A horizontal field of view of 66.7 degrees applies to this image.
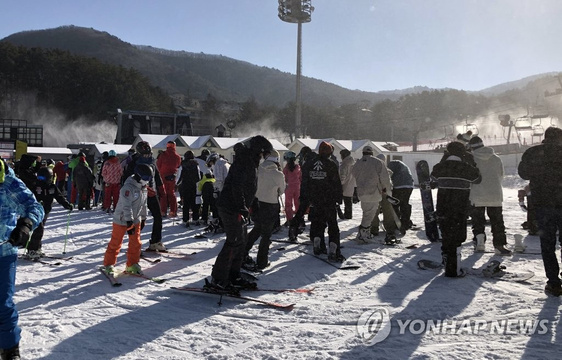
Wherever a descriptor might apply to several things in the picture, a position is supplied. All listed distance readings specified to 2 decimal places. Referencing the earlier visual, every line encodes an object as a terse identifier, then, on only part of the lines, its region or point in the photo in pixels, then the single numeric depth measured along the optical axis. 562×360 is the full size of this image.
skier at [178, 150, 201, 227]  9.66
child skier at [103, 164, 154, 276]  5.26
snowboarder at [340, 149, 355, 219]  9.60
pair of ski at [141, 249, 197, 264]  6.48
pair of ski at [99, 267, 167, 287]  5.15
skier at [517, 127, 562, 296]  4.50
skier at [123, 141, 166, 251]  6.29
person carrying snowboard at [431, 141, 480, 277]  5.34
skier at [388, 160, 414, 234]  8.51
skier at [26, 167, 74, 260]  6.36
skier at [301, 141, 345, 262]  6.30
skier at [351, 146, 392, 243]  7.38
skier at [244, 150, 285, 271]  5.79
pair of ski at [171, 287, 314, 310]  4.37
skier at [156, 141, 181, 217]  9.94
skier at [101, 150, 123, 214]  11.23
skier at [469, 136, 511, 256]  6.68
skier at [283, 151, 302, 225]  8.79
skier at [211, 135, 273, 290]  4.63
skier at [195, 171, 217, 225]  9.56
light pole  46.64
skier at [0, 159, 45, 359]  2.81
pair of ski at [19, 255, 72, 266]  6.22
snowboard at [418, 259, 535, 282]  5.33
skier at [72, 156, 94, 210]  12.81
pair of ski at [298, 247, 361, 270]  6.06
